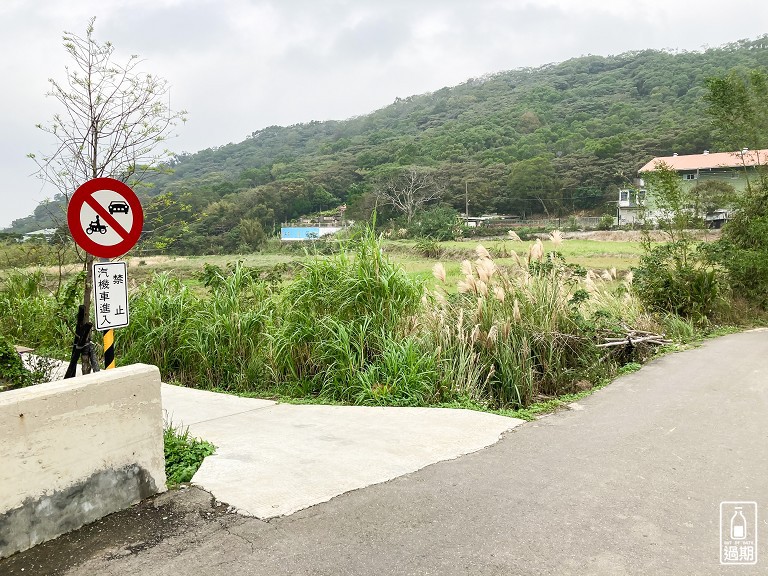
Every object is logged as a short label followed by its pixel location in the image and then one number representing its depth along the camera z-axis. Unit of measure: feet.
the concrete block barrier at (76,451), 9.52
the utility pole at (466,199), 184.96
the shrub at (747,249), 39.70
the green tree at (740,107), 42.16
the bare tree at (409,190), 179.83
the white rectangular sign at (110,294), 12.81
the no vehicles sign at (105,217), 12.56
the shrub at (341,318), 20.59
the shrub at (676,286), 37.76
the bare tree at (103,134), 18.40
